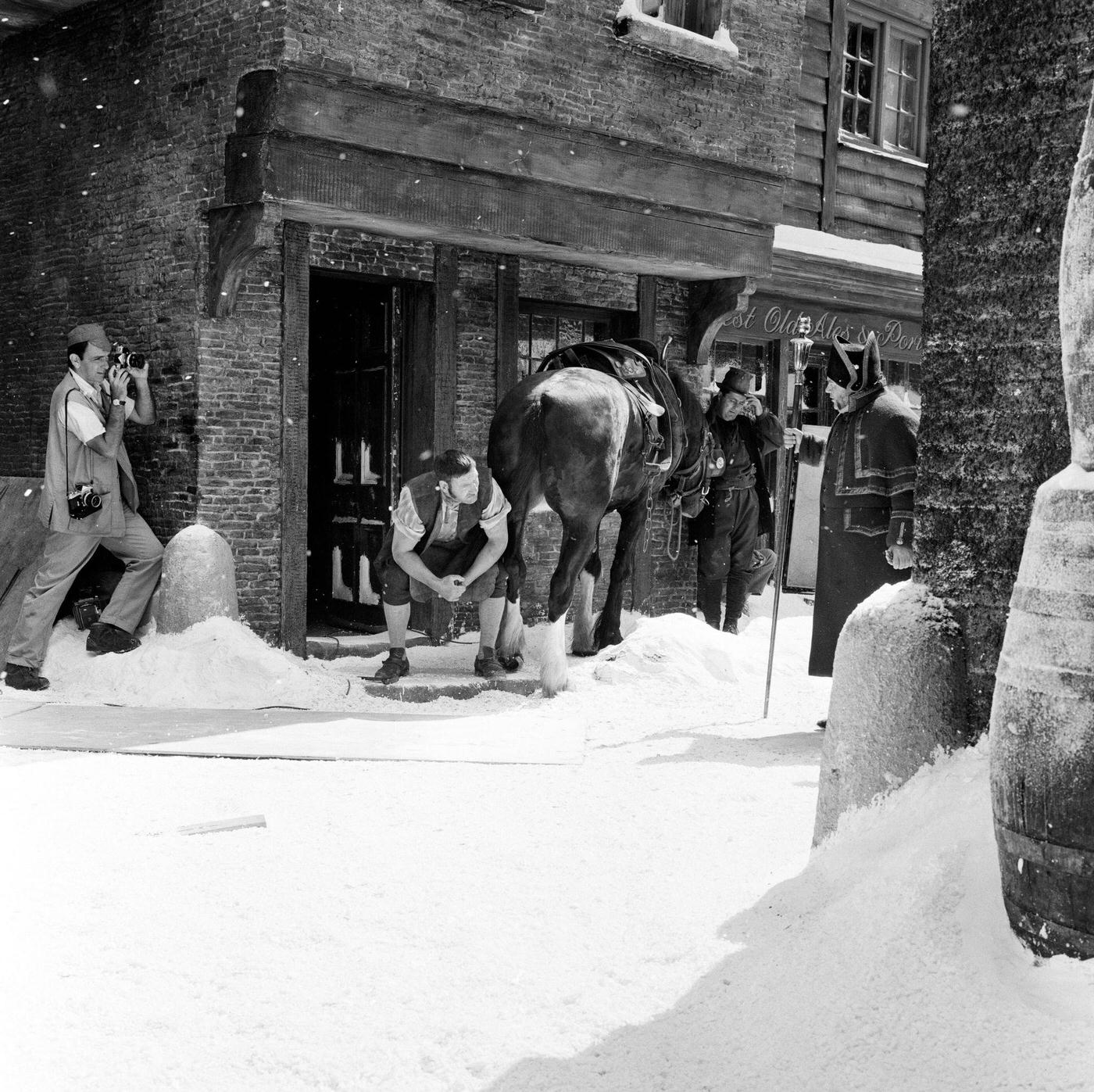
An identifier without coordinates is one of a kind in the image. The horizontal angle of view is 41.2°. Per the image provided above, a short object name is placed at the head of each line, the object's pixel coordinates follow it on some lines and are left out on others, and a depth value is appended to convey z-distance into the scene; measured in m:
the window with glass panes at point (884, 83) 13.52
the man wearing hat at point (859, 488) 7.06
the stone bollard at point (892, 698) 3.74
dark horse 8.02
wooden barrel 2.76
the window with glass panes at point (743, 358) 12.37
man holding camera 8.06
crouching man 7.78
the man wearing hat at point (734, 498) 10.80
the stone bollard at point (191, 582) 8.21
